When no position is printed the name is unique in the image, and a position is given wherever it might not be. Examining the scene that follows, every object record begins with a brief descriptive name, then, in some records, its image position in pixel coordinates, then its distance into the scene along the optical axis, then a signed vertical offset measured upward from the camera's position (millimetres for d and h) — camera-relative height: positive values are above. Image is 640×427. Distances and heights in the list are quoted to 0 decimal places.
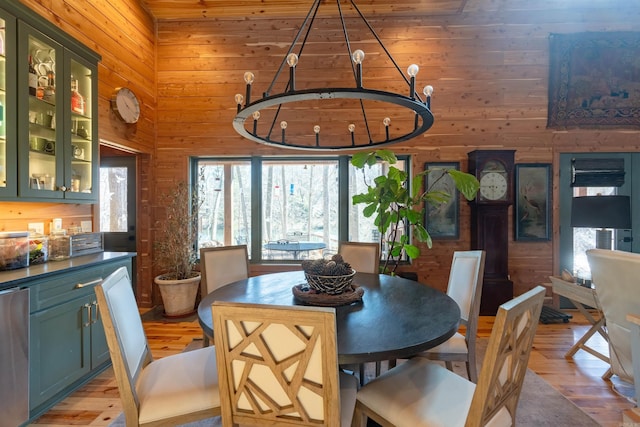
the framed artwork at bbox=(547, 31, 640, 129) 3895 +1751
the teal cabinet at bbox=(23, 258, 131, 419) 1802 -835
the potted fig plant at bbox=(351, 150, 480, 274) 3008 +143
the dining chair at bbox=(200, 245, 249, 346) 2348 -449
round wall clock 3217 +1235
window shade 3824 +504
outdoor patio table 3738 -440
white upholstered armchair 1761 -527
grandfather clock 3654 +27
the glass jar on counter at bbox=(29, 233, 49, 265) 2154 -264
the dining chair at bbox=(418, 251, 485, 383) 1791 -631
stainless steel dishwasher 1604 -807
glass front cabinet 1962 +748
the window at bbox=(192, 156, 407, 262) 4195 +120
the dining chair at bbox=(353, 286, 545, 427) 1005 -785
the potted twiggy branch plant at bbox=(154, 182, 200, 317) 3554 -587
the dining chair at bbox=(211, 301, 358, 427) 953 -527
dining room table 1135 -516
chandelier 3990 +1416
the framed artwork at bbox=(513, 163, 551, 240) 3922 +108
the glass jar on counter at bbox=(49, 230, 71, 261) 2344 -262
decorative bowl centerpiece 1630 -359
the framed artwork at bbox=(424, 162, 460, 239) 3957 +19
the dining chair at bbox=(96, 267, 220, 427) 1199 -788
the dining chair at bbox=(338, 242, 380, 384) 2746 -415
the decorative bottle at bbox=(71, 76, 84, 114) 2496 +983
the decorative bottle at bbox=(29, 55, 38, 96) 2118 +974
